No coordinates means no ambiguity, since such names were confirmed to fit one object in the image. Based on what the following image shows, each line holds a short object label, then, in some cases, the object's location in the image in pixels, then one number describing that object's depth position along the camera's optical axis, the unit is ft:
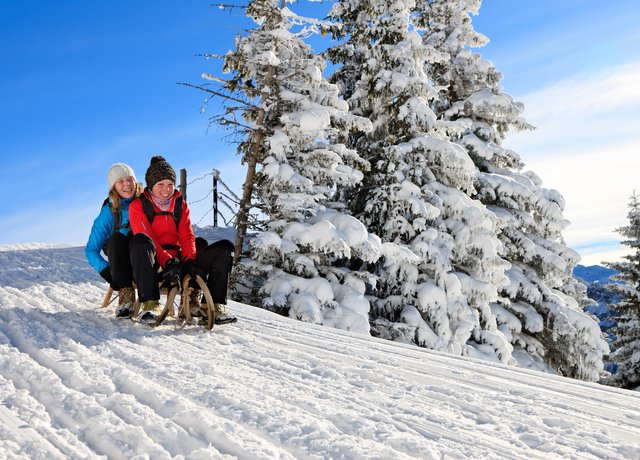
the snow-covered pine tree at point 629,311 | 58.54
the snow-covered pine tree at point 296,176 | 30.04
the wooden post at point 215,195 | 54.60
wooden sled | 15.83
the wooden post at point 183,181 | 52.16
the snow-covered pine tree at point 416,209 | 34.78
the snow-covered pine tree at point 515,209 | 44.94
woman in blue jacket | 17.08
